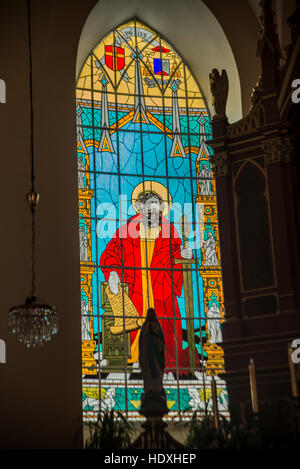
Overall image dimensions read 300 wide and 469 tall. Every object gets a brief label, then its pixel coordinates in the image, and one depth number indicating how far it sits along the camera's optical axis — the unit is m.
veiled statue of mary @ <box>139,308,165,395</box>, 11.20
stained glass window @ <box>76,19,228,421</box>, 14.10
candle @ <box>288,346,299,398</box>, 8.13
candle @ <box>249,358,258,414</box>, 8.26
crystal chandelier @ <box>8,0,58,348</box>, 9.24
